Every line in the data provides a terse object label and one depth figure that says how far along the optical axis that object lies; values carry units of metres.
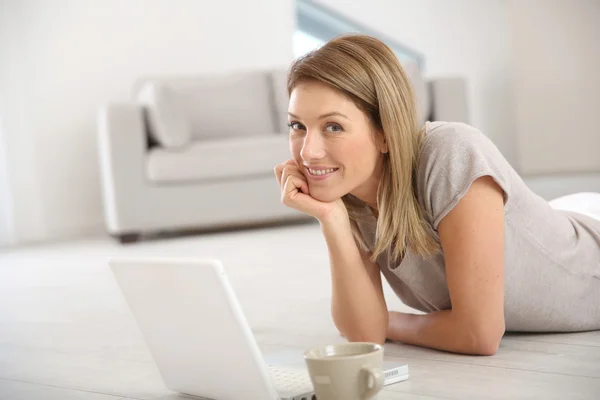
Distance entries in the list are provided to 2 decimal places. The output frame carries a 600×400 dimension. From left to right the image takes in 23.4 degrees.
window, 8.74
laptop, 1.81
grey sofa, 5.38
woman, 2.02
